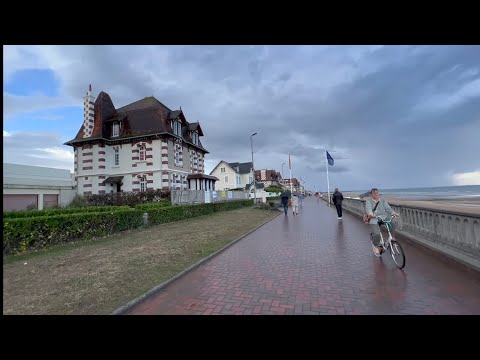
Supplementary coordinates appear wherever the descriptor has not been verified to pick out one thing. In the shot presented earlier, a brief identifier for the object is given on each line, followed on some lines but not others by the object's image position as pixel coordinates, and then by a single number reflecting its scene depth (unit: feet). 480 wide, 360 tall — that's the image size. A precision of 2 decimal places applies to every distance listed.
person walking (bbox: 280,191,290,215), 68.34
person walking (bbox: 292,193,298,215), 71.26
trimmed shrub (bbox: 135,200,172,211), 55.05
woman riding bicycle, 20.67
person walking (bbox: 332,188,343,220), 53.98
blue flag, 101.59
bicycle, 18.88
